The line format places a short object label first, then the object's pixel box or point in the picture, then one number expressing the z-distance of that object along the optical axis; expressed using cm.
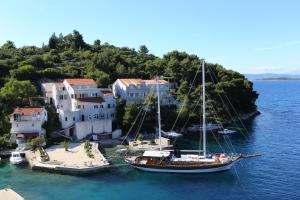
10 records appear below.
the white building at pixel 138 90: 7950
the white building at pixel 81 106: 6762
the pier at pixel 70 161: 4897
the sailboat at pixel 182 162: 5009
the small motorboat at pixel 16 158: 5419
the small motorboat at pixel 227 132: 7559
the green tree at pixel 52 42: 12294
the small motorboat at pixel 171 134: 7088
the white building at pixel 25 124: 6197
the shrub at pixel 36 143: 5875
